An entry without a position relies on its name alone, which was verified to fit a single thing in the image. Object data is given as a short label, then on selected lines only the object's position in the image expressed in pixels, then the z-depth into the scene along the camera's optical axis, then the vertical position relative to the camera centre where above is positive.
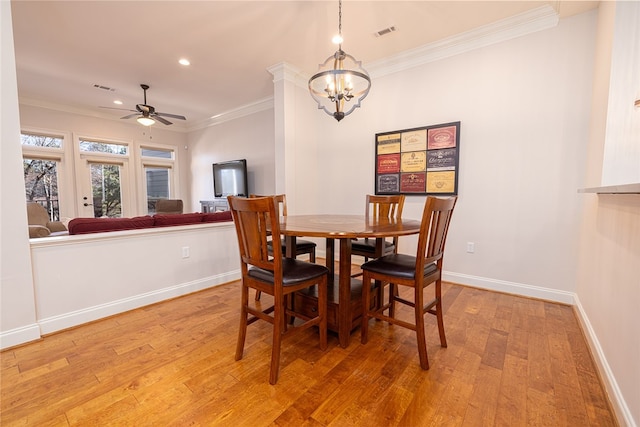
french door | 5.61 +0.17
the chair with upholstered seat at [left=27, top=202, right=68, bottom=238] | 3.88 -0.36
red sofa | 2.23 -0.25
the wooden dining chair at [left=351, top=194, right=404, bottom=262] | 2.46 -0.21
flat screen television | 5.51 +0.37
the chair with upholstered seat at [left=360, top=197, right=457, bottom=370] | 1.57 -0.47
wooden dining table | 1.59 -0.36
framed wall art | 3.08 +0.43
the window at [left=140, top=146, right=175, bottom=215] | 6.50 +0.55
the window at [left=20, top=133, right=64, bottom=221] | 5.01 +0.51
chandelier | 2.02 +0.88
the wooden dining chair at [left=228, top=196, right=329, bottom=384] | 1.48 -0.48
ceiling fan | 4.11 +1.27
